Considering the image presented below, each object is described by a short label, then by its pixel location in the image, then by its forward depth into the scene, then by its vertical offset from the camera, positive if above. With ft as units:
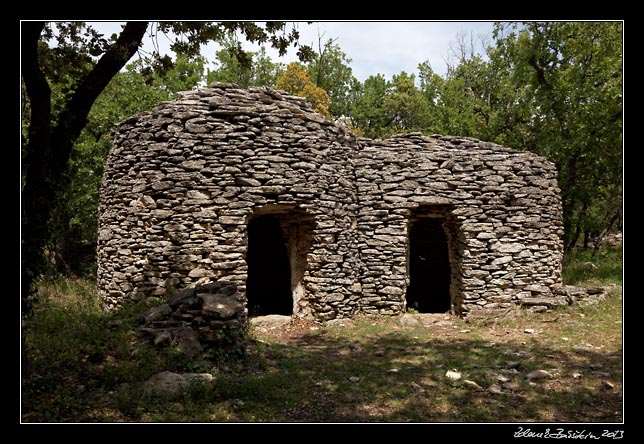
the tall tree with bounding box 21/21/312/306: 12.44 +3.95
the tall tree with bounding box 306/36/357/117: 88.33 +31.70
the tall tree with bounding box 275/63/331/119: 74.02 +24.85
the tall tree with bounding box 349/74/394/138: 87.64 +24.92
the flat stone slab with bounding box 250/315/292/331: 26.12 -5.95
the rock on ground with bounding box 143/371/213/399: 13.48 -5.14
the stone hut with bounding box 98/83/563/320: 24.03 +1.39
